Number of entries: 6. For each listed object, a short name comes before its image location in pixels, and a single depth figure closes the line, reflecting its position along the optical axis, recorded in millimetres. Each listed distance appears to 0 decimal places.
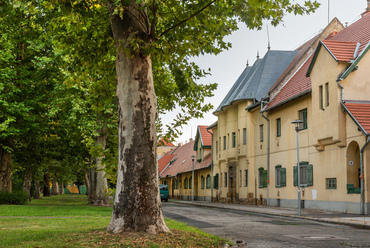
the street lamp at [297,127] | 22828
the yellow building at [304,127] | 24281
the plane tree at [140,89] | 10203
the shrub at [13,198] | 29709
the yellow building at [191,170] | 53094
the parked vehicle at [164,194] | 51050
